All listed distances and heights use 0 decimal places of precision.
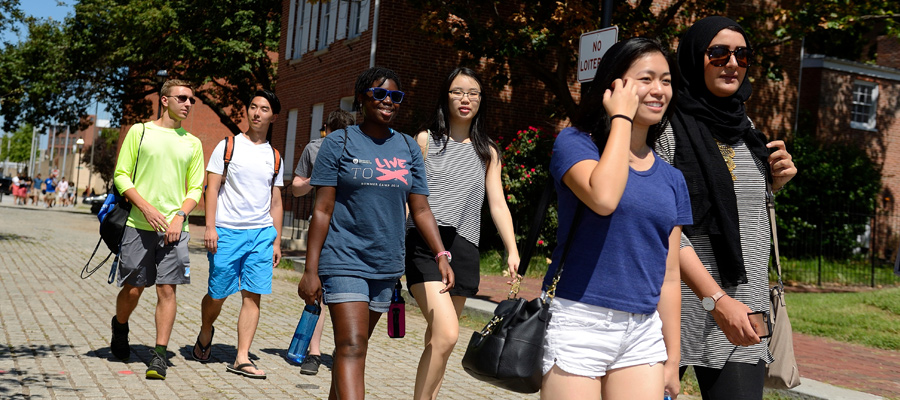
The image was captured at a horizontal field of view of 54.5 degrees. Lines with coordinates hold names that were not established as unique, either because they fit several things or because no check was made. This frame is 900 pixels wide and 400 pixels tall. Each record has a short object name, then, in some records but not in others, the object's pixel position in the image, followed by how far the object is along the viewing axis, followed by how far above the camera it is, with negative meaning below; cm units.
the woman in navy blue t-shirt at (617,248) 279 -7
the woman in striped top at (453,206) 480 +4
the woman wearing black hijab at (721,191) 318 +16
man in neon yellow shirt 636 -14
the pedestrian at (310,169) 668 +22
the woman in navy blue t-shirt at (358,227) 420 -12
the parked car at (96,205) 4151 -111
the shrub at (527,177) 1677 +77
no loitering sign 806 +165
